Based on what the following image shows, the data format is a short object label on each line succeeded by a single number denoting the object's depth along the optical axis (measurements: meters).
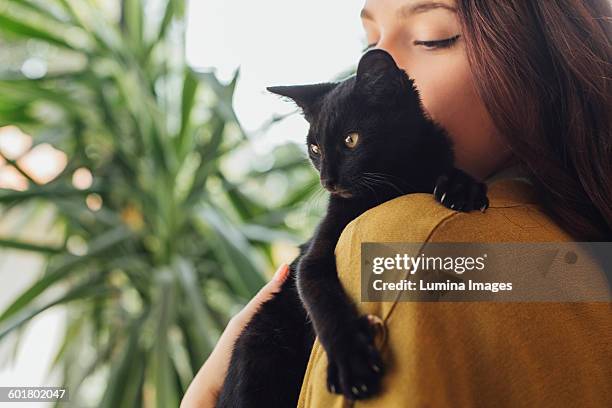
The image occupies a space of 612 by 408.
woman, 0.40
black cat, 0.61
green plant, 1.23
